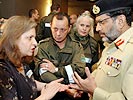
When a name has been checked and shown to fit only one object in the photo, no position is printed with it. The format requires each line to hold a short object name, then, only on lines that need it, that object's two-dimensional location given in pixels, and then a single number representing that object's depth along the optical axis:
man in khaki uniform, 1.13
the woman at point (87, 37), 2.13
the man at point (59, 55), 1.64
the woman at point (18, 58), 1.14
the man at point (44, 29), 2.75
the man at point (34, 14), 4.31
